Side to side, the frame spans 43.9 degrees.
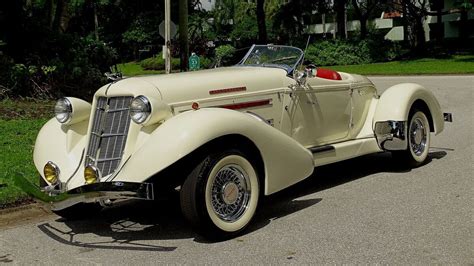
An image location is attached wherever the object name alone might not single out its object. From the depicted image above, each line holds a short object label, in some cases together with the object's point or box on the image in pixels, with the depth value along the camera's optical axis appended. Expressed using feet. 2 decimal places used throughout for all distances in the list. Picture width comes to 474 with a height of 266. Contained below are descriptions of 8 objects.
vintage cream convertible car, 15.96
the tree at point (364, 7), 144.03
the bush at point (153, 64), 147.81
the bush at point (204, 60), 114.58
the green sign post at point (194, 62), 60.13
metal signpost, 58.18
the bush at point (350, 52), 128.06
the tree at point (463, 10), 116.06
